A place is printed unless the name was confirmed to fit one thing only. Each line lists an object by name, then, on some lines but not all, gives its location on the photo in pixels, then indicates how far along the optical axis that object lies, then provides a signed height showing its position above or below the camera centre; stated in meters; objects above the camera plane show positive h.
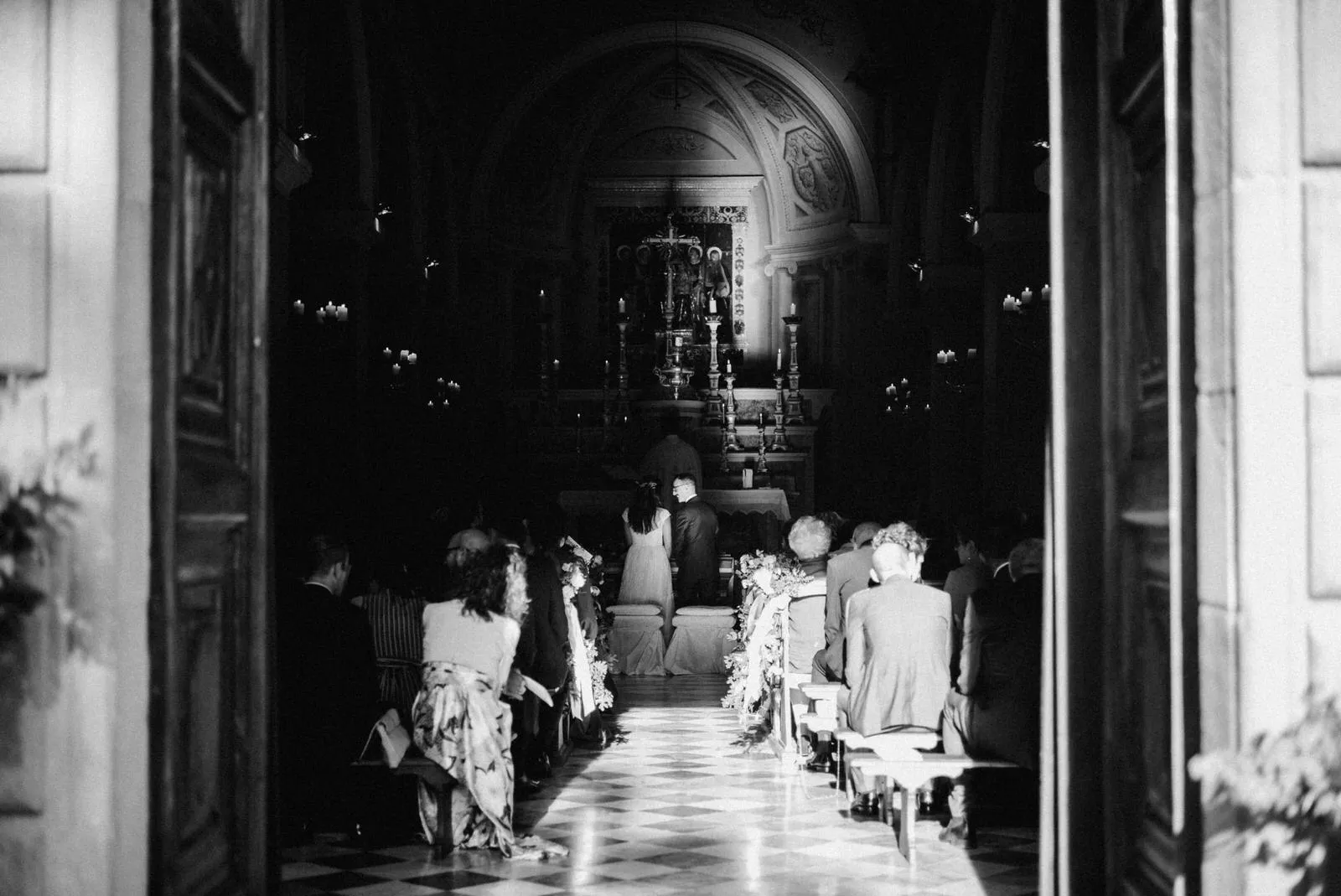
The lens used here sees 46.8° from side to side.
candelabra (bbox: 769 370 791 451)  18.34 +0.75
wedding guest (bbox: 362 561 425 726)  7.86 -0.75
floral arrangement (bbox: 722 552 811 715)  9.98 -0.93
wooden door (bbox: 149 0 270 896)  3.55 +0.11
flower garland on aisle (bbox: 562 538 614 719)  9.91 -1.08
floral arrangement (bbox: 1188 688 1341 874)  2.79 -0.54
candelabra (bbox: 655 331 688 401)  18.30 +1.43
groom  14.95 -0.60
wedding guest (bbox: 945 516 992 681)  8.21 -0.48
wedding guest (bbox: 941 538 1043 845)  6.93 -0.86
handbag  7.04 -1.12
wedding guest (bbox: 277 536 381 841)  7.06 -0.84
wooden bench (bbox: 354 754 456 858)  7.09 -1.34
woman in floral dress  6.97 -0.87
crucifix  19.25 +3.51
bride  14.24 -0.57
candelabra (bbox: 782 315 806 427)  18.02 +1.20
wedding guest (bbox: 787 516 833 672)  9.50 -0.65
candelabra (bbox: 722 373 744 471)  18.73 +0.71
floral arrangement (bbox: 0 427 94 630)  3.25 -0.04
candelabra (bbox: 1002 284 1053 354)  14.38 +1.61
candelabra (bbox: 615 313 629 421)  18.19 +1.32
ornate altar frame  23.52 +4.14
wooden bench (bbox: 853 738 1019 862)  6.89 -1.24
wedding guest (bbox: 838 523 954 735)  7.25 -0.72
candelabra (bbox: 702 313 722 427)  17.14 +1.26
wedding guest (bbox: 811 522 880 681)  8.71 -0.60
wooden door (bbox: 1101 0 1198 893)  3.50 +0.05
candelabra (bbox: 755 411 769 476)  18.22 +0.37
